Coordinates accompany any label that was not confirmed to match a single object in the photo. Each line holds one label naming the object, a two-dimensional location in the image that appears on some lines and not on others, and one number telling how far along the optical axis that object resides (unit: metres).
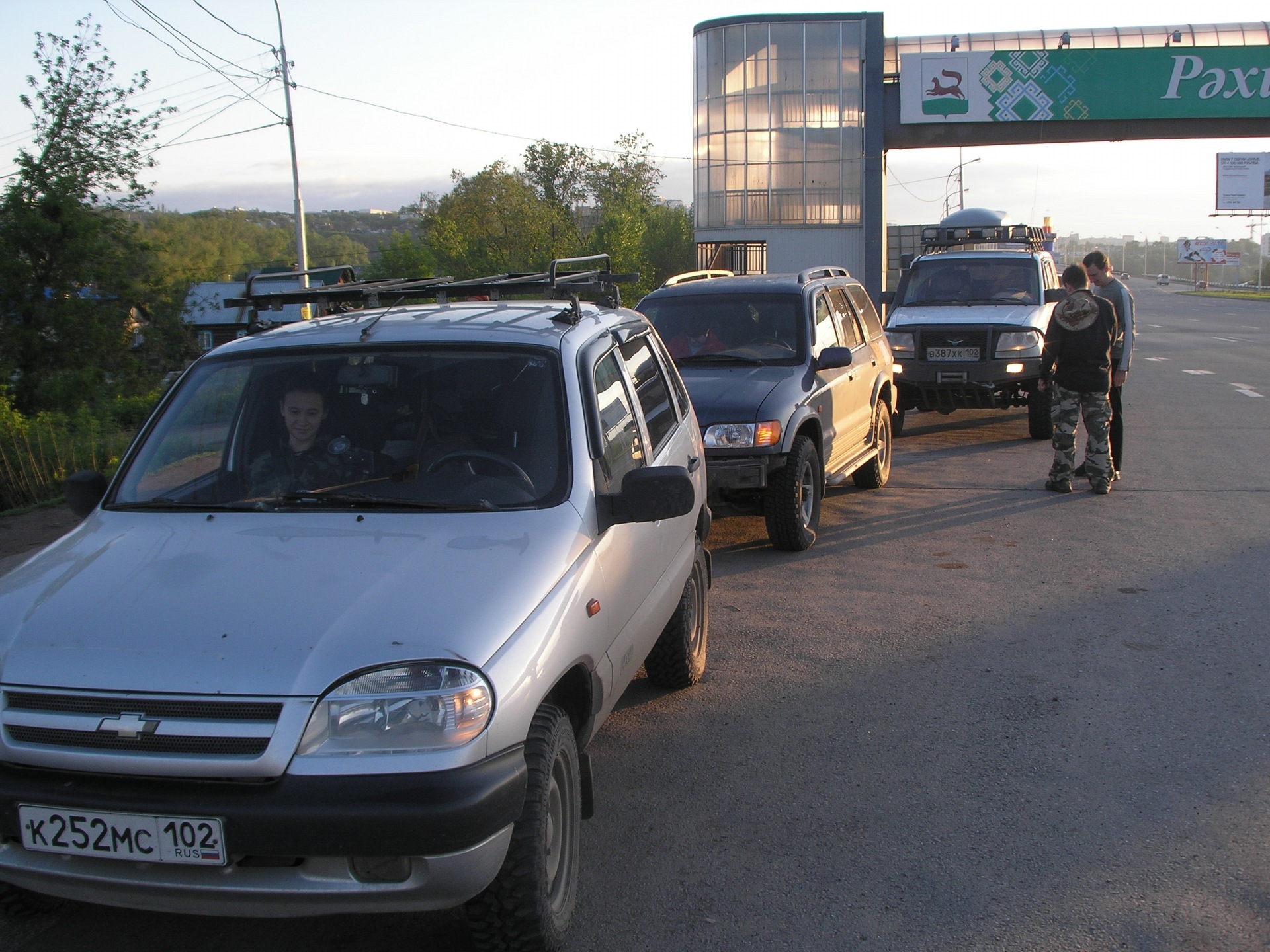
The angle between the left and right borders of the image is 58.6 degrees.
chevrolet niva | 2.65
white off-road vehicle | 12.80
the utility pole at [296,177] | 32.09
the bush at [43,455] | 10.85
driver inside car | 3.83
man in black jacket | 9.47
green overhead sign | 30.56
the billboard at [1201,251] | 108.69
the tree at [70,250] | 16.52
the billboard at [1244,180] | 68.06
